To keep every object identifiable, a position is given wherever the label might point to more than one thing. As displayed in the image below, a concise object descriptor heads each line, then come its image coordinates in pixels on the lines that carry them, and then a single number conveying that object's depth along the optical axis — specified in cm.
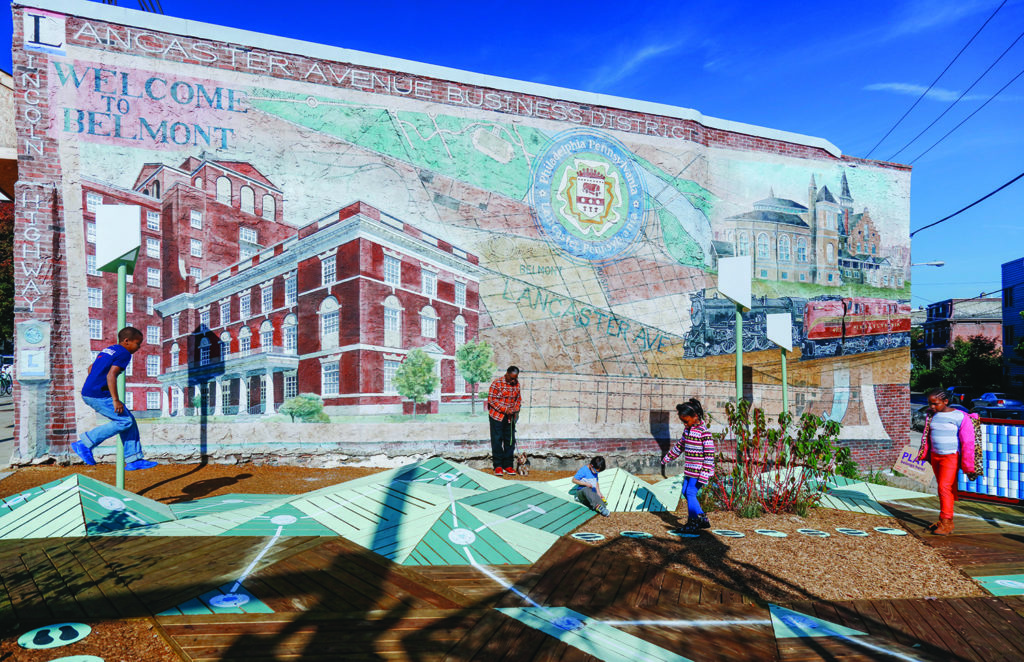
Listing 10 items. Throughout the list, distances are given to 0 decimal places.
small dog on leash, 1045
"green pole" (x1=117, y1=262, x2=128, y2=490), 671
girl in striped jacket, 616
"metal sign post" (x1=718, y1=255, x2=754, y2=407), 874
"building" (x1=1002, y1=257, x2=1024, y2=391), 3897
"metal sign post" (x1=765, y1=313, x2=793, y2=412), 1254
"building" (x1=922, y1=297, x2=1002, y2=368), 5178
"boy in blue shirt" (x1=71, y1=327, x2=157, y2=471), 639
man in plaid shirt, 1009
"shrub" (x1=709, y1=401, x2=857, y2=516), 708
